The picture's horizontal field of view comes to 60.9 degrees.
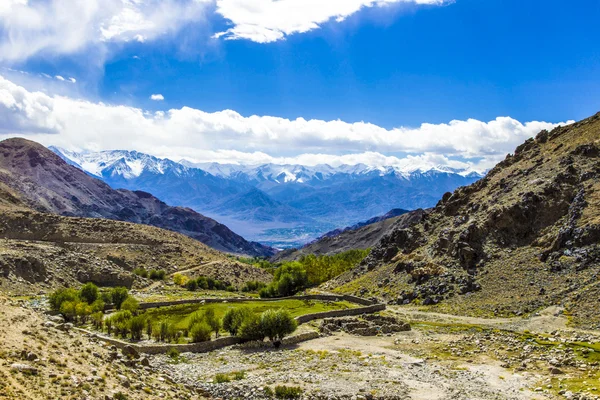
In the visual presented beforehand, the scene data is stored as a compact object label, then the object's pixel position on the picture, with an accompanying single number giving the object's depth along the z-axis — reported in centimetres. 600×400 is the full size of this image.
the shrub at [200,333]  6075
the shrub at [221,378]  4662
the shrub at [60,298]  7193
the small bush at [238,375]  4769
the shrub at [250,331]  6250
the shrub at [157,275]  13288
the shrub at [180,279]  13050
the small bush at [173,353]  5528
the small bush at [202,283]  13062
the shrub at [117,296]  8662
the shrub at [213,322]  6519
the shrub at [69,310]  6762
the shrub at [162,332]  6131
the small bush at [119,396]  3288
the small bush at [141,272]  13025
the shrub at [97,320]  6697
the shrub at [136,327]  6119
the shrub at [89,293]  8389
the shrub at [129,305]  7838
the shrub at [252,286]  13702
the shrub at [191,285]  12736
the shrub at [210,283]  13375
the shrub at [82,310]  6838
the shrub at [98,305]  7490
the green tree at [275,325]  6231
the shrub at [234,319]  6469
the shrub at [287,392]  4259
